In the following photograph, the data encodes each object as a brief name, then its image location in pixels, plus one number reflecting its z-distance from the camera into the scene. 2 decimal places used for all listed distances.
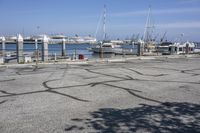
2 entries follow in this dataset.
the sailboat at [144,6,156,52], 37.62
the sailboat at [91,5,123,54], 39.71
